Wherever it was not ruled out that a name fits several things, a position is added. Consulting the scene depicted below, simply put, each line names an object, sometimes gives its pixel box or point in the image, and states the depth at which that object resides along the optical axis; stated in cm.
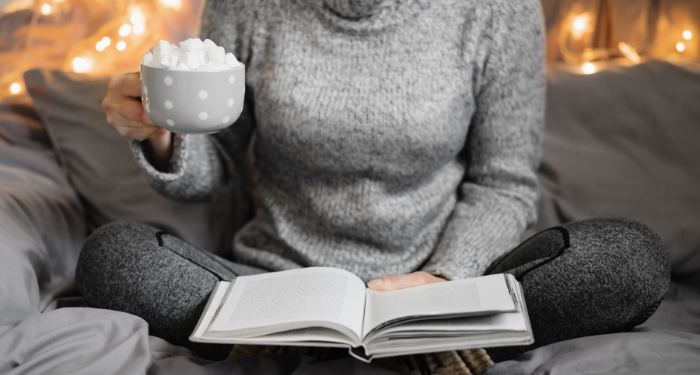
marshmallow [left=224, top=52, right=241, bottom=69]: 62
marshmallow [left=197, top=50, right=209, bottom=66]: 61
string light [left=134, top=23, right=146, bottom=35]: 130
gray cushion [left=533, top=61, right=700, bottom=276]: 106
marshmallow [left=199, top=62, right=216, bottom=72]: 59
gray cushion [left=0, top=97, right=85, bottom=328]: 75
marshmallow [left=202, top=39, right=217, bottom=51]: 62
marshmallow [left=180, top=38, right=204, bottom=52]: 61
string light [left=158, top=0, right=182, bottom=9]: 133
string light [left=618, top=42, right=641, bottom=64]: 133
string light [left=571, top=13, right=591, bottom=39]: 137
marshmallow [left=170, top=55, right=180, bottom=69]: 60
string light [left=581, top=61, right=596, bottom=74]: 117
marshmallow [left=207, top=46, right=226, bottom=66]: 61
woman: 74
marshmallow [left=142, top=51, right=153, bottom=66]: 61
